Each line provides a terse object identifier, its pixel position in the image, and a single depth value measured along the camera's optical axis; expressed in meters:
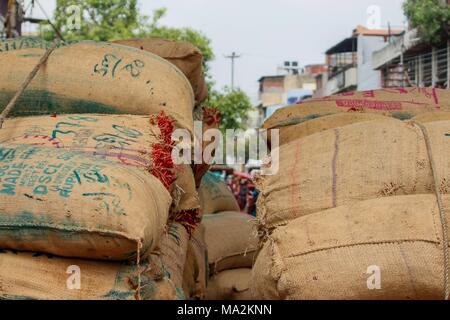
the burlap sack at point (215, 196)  5.14
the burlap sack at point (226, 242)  4.37
